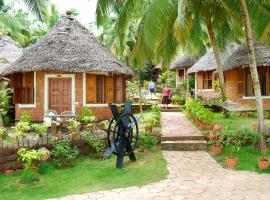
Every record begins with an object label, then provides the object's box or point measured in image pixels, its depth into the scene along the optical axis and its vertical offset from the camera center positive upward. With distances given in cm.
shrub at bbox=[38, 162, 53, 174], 840 -163
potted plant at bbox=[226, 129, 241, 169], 818 -122
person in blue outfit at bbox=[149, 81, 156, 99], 2784 +125
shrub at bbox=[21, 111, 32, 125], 1347 -56
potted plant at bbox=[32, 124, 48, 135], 930 -68
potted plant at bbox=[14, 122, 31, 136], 918 -64
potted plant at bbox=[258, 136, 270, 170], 795 -143
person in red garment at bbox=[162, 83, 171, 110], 2067 +37
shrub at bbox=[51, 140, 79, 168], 898 -135
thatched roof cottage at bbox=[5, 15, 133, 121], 1434 +129
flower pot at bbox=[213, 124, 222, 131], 1069 -80
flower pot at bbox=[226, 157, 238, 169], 816 -146
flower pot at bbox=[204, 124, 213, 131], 1182 -85
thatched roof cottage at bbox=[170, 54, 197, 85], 2816 +314
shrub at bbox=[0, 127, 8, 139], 915 -81
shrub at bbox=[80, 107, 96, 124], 1300 -41
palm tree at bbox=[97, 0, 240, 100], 969 +282
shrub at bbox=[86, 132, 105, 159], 976 -118
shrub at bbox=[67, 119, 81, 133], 981 -66
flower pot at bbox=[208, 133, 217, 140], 998 -100
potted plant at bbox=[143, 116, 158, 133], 1148 -68
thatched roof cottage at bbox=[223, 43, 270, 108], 1628 +153
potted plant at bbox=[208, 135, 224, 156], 946 -119
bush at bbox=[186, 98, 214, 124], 1191 -43
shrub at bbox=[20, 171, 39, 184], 771 -171
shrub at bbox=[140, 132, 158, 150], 1023 -119
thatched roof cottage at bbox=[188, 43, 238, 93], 2163 +222
